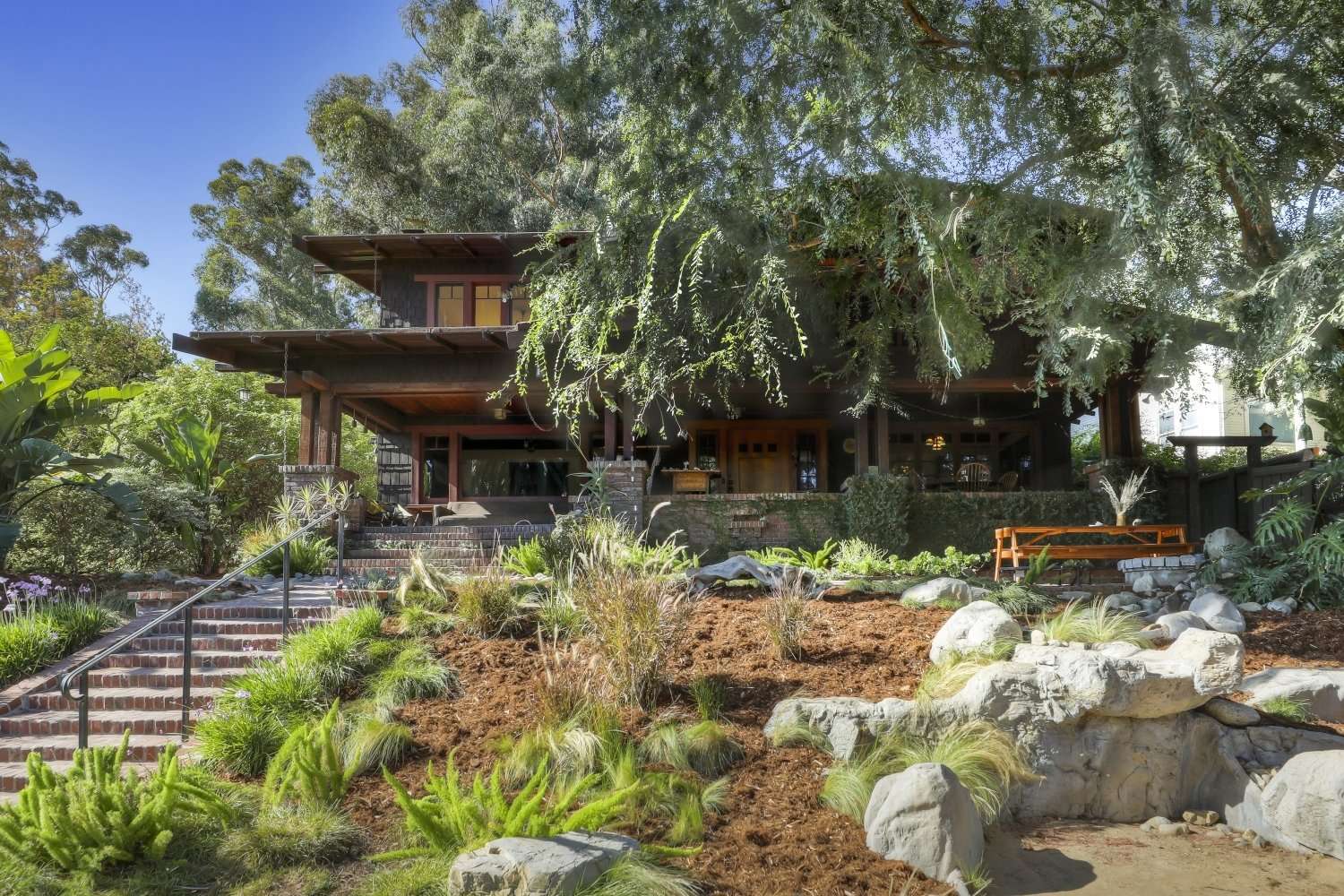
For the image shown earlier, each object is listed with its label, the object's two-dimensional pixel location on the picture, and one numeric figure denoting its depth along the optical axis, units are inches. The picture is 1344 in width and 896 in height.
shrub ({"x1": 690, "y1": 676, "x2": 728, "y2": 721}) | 218.7
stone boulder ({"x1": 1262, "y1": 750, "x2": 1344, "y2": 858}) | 189.0
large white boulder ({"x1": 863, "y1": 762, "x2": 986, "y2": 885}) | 165.2
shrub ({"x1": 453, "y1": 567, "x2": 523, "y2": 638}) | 284.4
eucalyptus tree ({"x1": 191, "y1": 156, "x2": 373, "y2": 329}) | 1101.1
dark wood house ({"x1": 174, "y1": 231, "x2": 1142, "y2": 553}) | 540.1
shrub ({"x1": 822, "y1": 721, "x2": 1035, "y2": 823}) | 186.5
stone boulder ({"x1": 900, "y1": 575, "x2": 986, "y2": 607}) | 317.4
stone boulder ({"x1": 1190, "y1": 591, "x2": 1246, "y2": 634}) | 300.5
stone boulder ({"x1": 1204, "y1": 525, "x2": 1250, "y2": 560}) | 385.4
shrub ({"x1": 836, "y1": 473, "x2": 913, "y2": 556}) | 478.3
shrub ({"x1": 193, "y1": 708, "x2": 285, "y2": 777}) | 209.2
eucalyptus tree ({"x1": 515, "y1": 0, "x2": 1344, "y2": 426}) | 260.8
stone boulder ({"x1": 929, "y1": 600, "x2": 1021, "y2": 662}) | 253.1
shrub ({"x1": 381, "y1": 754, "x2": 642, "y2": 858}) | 150.4
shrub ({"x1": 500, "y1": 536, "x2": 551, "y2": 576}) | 361.7
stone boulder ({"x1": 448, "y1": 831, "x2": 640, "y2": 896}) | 137.6
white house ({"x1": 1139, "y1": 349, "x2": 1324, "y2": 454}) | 950.5
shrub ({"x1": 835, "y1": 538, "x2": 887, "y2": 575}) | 396.8
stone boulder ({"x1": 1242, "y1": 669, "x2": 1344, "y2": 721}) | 238.4
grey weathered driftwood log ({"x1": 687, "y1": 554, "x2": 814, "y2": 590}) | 356.8
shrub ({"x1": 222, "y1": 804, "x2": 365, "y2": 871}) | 163.0
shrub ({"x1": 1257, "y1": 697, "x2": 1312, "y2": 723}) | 233.0
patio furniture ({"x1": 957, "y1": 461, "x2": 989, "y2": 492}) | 634.2
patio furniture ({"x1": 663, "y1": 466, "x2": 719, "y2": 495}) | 571.5
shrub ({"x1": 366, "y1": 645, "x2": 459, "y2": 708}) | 236.1
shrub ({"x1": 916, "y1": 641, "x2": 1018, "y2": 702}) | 225.1
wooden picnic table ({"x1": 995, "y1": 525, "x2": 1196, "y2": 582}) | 371.2
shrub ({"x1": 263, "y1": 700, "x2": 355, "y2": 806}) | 180.2
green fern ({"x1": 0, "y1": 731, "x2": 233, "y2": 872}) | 155.3
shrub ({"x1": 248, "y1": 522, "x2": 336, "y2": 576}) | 423.5
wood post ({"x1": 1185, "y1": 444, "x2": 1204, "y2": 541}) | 514.3
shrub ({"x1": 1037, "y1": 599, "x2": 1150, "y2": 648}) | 260.4
